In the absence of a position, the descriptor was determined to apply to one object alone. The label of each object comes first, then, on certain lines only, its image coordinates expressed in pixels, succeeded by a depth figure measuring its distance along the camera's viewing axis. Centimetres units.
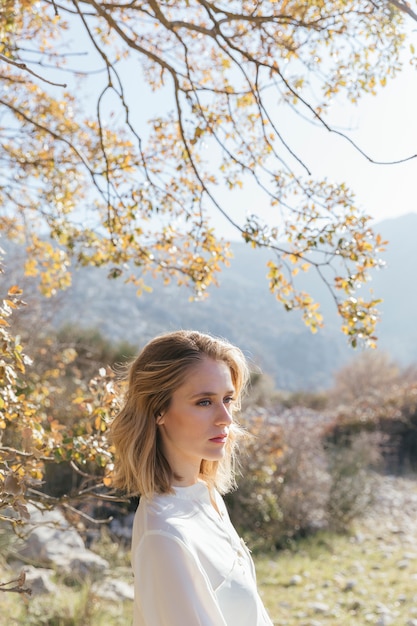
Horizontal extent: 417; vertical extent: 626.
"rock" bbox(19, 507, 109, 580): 575
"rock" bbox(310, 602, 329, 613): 574
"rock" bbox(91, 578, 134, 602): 527
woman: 157
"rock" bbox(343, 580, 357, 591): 633
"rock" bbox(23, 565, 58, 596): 501
